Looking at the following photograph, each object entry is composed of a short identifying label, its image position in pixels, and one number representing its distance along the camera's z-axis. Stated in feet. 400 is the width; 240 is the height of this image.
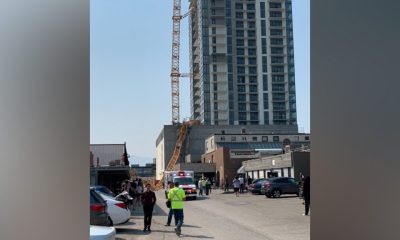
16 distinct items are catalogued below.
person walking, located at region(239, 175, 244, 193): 155.58
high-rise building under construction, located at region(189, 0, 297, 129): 467.11
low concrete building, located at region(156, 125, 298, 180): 386.93
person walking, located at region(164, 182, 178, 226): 64.85
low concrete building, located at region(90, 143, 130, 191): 125.70
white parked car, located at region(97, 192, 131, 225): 59.88
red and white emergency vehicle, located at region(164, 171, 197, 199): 129.59
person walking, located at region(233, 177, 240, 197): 143.84
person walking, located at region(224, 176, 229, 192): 176.57
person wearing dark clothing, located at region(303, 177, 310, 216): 68.90
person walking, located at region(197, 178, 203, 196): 156.43
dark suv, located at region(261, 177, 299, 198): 124.88
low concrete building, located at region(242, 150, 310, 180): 153.17
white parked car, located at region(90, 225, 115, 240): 26.03
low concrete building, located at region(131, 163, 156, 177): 512.88
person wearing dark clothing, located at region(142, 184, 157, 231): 59.77
